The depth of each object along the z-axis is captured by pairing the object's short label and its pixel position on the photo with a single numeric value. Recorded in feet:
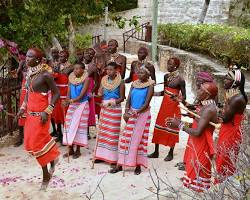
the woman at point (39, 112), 19.25
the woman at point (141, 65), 24.04
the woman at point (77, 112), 23.38
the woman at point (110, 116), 22.02
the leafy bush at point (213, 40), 29.91
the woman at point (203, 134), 16.05
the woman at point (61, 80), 25.55
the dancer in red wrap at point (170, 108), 22.63
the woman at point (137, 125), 20.95
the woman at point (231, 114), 16.75
